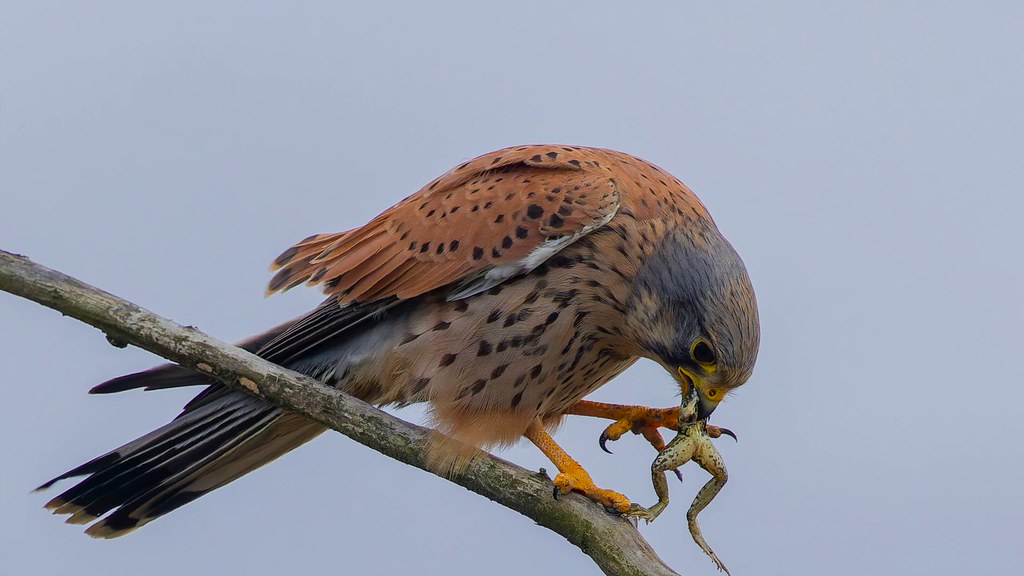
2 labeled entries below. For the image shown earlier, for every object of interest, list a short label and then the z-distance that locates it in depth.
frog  7.14
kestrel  7.44
